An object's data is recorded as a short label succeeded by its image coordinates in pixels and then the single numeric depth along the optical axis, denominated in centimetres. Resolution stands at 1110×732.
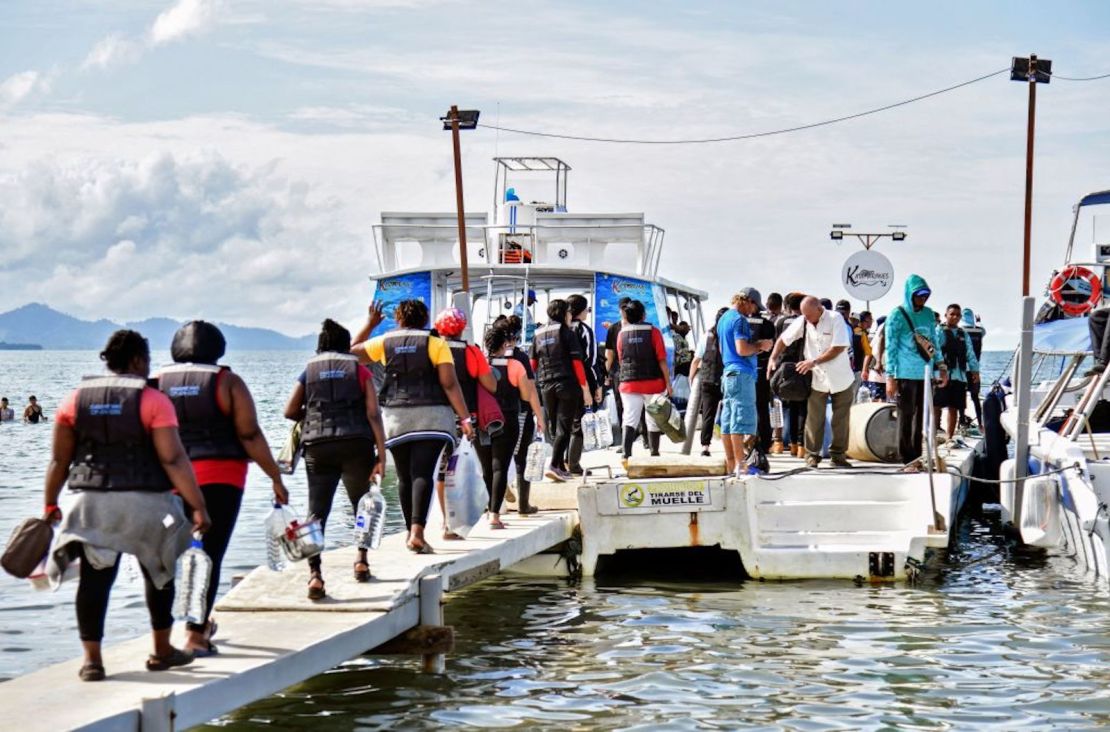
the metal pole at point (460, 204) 2288
